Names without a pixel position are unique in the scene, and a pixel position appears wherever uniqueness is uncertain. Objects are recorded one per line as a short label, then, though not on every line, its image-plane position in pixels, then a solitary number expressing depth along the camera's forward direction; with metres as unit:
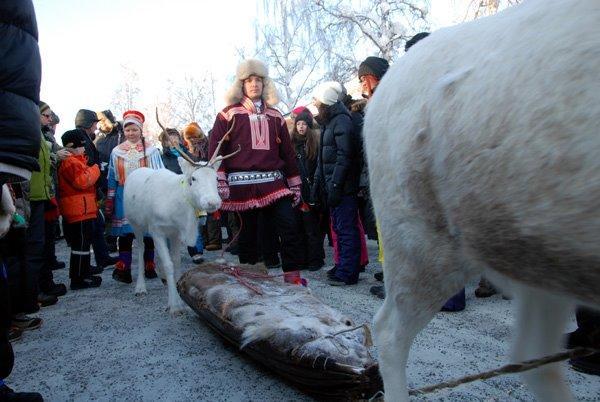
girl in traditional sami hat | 5.58
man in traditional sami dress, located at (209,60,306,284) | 4.11
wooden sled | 2.07
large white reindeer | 1.07
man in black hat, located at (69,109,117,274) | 6.41
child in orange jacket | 5.32
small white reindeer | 4.04
